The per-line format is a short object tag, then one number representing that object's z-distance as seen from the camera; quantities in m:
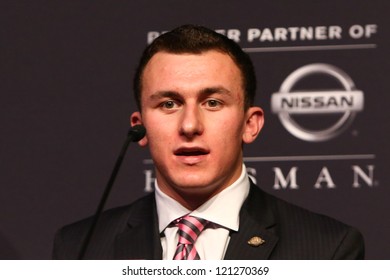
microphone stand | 4.31
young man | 4.79
